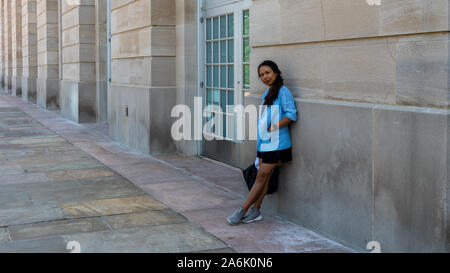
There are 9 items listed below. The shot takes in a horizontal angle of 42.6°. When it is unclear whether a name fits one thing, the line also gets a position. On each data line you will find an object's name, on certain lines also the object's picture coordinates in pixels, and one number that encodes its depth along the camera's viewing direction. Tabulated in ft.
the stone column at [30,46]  85.40
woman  18.75
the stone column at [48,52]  68.54
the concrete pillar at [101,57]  51.75
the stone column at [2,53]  127.60
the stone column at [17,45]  101.50
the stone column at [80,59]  52.70
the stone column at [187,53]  33.88
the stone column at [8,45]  115.65
